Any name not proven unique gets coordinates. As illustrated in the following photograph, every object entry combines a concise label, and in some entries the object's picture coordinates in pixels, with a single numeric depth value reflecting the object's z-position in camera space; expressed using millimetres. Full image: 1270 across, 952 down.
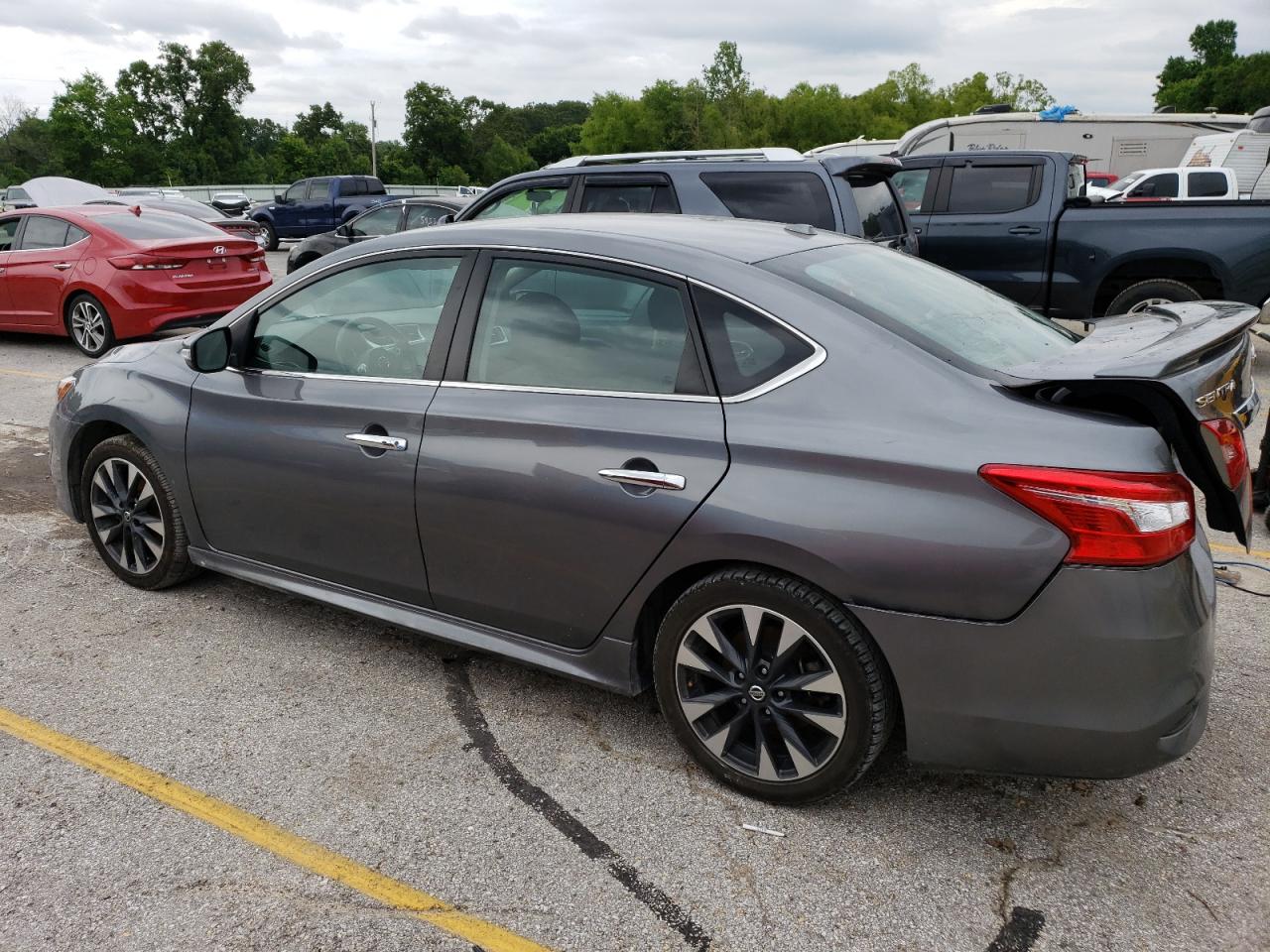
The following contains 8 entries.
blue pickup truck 26656
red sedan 10109
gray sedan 2428
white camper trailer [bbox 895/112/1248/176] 24458
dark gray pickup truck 8773
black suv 6793
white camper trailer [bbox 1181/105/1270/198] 18844
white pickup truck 18281
